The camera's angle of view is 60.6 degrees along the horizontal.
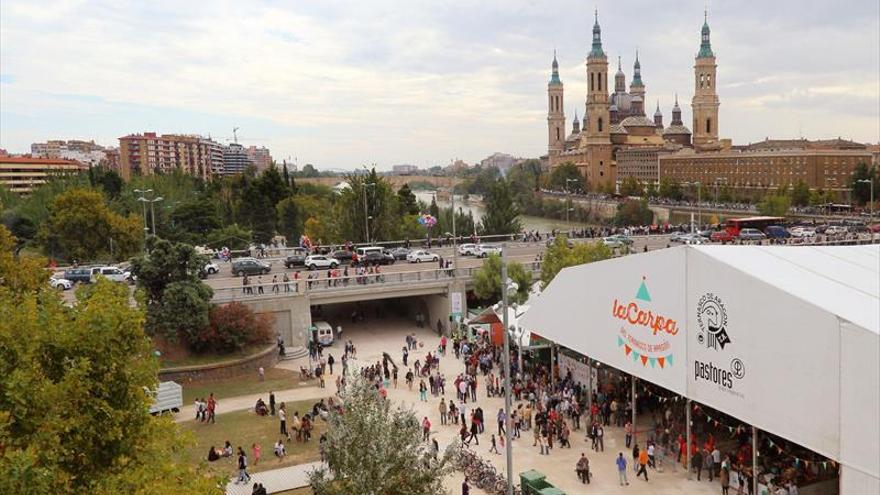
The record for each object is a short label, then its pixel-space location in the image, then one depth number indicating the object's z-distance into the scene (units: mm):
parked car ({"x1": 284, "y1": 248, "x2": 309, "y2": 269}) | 48594
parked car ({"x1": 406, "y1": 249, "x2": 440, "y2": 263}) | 50719
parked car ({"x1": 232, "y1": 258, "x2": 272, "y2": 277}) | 45406
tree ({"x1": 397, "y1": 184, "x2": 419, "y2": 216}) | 78750
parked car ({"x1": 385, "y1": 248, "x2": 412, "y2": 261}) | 52406
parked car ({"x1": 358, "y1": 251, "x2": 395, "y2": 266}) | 49656
